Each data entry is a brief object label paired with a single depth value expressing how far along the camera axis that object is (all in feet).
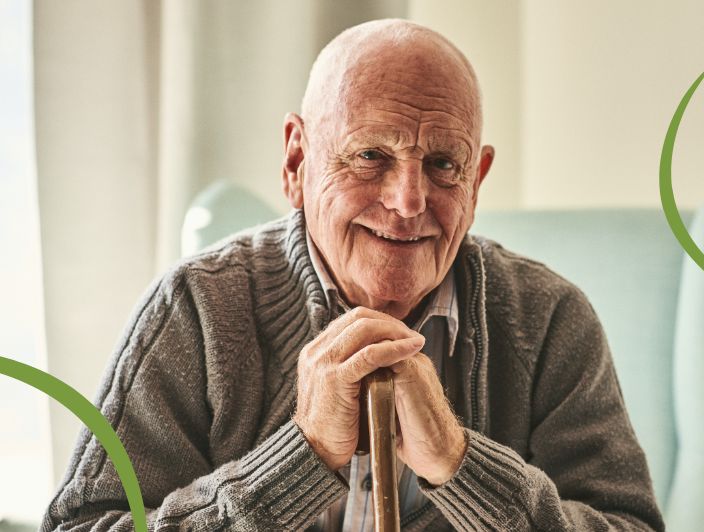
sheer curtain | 6.74
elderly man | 4.97
